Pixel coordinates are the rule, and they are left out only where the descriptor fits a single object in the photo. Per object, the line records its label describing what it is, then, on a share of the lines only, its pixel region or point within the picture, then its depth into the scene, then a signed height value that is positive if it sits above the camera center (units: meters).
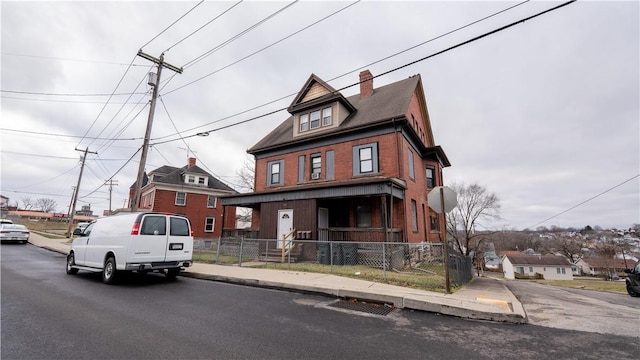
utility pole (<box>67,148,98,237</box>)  30.08 +4.52
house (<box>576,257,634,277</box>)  59.74 -6.69
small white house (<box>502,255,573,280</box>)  58.34 -6.41
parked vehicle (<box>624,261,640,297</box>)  13.17 -2.09
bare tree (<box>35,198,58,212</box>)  112.06 +10.72
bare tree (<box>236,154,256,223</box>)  35.16 +6.40
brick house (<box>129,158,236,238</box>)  32.38 +4.29
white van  8.27 -0.40
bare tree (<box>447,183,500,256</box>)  33.44 +3.22
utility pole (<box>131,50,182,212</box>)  14.10 +6.05
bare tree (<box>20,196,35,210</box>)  109.50 +10.36
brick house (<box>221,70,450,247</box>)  14.77 +4.15
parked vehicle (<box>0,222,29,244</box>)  21.84 -0.16
